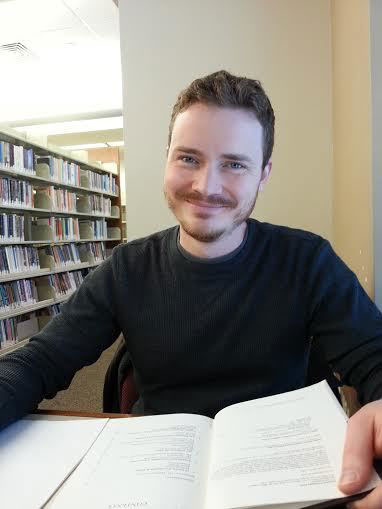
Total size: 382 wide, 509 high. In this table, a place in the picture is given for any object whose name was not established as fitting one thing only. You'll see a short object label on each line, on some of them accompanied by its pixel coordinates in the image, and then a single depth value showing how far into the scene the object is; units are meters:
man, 0.90
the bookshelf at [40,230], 3.53
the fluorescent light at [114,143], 7.63
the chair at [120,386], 1.09
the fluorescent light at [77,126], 6.26
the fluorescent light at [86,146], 7.74
